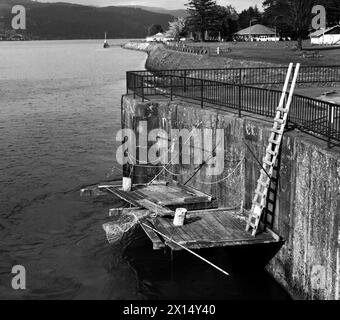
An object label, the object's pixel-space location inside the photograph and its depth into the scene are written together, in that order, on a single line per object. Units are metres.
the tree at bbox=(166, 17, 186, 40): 170.39
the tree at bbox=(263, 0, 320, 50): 60.31
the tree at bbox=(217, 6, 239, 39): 127.94
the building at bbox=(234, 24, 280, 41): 116.81
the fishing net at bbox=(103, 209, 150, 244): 16.78
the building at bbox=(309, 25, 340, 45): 78.56
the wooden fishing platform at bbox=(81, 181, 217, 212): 17.59
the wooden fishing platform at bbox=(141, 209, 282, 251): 14.20
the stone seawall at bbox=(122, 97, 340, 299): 11.87
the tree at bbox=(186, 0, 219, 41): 116.81
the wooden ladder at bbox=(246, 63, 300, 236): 14.09
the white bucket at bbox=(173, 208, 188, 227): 15.38
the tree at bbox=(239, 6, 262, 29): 154.52
